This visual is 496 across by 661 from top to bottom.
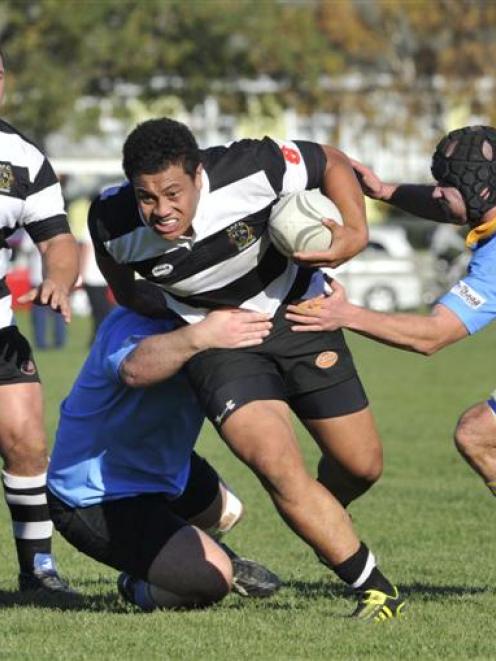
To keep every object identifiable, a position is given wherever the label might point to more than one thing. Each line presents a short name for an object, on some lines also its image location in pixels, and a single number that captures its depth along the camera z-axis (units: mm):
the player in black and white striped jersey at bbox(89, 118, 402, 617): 13148
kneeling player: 14062
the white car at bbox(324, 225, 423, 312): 66125
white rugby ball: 13078
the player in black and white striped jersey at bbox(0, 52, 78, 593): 15109
